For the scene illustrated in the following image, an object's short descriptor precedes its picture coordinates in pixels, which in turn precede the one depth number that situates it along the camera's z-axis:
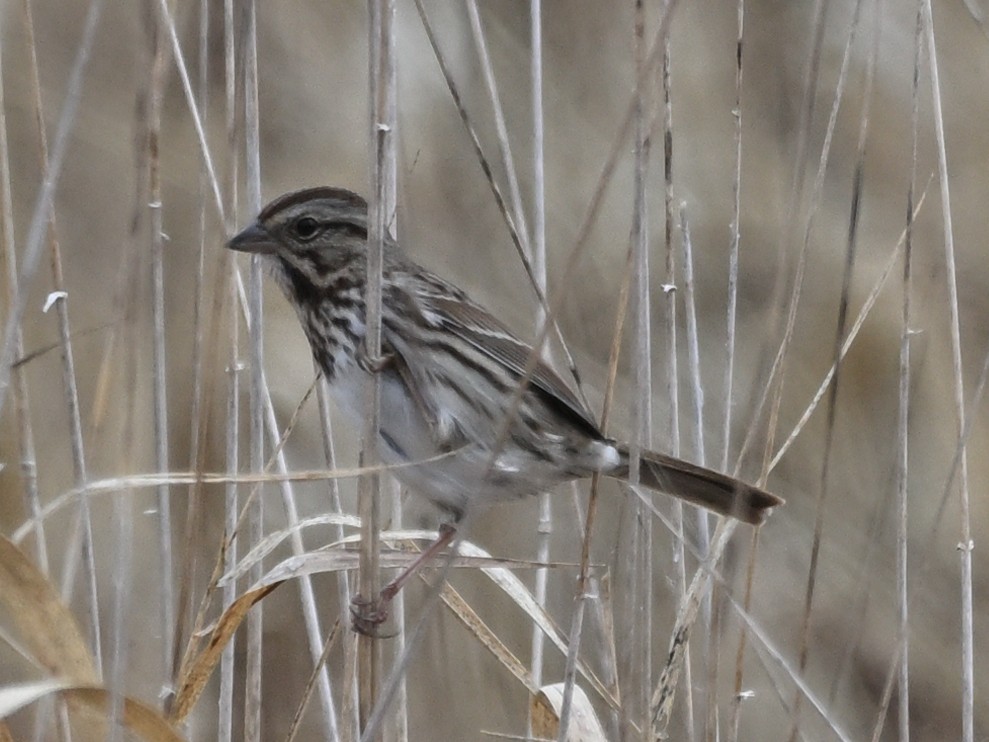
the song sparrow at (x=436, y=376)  4.64
